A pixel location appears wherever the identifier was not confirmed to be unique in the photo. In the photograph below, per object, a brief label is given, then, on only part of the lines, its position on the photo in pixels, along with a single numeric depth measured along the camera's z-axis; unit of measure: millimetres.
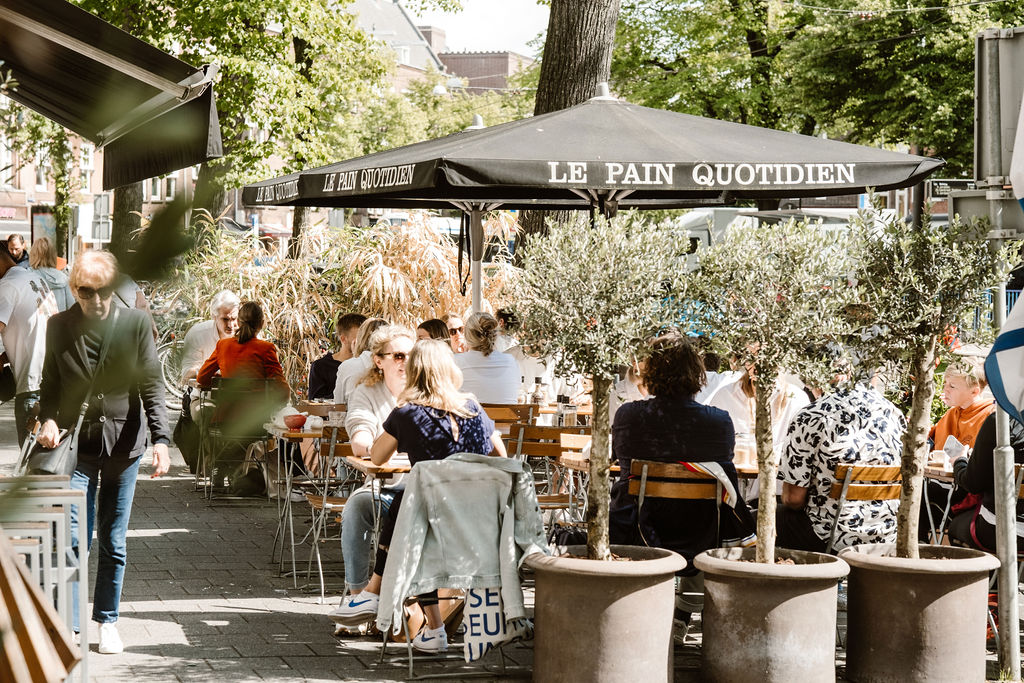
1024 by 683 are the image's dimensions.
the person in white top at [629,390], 13570
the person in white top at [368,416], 10829
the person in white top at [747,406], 12279
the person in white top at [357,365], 13749
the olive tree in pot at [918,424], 9083
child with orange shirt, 12017
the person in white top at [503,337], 16810
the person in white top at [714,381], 12822
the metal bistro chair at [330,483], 11574
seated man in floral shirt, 9969
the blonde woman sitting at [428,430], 9969
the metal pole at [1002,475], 9704
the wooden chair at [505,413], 13641
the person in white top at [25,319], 13198
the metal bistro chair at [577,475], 11970
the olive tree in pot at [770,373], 8754
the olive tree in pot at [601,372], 8687
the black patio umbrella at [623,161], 11084
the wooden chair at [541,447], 11956
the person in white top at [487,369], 14756
